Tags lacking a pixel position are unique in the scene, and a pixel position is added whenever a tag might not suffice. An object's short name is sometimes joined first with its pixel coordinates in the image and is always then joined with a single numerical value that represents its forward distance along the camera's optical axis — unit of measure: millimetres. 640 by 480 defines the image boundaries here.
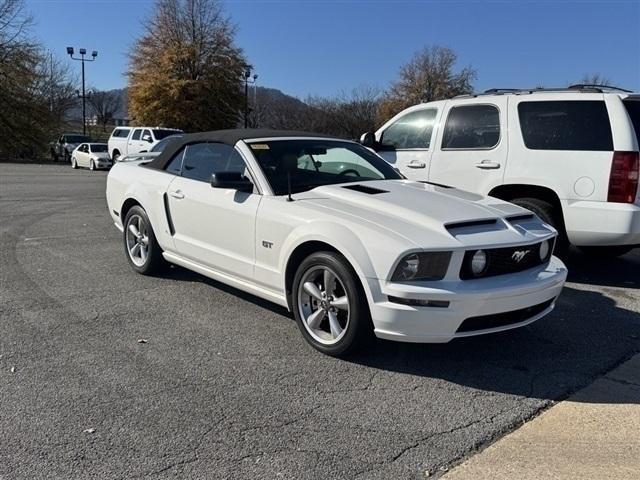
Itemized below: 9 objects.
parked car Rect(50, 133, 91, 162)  35000
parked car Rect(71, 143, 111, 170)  27203
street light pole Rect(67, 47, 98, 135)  44406
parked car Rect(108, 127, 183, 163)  25250
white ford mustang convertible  3602
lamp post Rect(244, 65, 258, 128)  43062
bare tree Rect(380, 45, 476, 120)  55938
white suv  5730
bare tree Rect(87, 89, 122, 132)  83456
